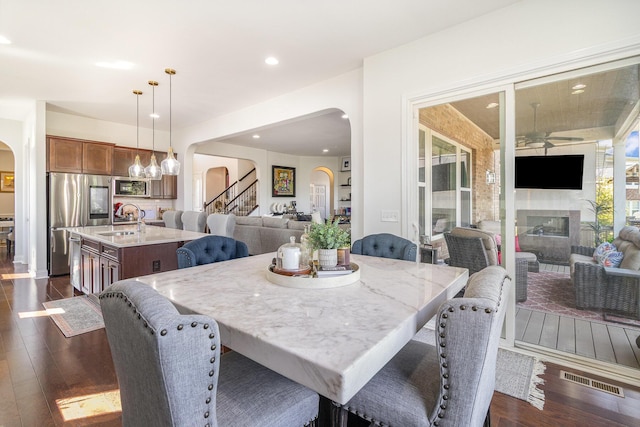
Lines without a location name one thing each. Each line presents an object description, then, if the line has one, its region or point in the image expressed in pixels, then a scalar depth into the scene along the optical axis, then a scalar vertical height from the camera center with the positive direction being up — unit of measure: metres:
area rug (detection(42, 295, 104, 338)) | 3.16 -1.14
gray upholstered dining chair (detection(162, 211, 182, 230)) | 5.82 -0.13
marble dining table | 0.85 -0.38
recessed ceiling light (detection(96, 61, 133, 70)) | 3.67 +1.75
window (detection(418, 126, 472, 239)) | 3.30 +0.31
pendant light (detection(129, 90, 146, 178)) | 4.48 +0.61
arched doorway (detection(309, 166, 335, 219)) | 11.94 +0.79
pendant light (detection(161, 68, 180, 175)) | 4.01 +0.62
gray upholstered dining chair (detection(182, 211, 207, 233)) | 5.15 -0.15
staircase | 10.20 +0.39
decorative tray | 1.52 -0.34
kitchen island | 3.24 -0.46
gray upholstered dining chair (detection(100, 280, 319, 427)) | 0.79 -0.42
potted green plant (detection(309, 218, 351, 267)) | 1.70 -0.16
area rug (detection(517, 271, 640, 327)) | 2.59 -0.71
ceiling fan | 2.65 +0.62
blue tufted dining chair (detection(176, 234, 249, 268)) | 2.20 -0.29
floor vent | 2.11 -1.19
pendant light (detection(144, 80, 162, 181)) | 4.34 +0.59
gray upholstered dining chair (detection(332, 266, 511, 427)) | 0.96 -0.57
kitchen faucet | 6.42 +0.09
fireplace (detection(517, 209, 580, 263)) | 2.57 -0.17
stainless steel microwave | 6.38 +0.52
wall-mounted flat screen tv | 2.54 +0.33
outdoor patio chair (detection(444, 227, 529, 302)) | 2.76 -0.39
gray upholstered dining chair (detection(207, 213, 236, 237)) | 4.64 -0.18
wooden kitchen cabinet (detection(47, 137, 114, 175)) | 5.49 +1.03
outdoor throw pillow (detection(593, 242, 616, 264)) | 2.39 -0.29
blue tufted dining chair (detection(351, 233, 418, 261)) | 2.46 -0.29
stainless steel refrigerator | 5.36 +0.11
